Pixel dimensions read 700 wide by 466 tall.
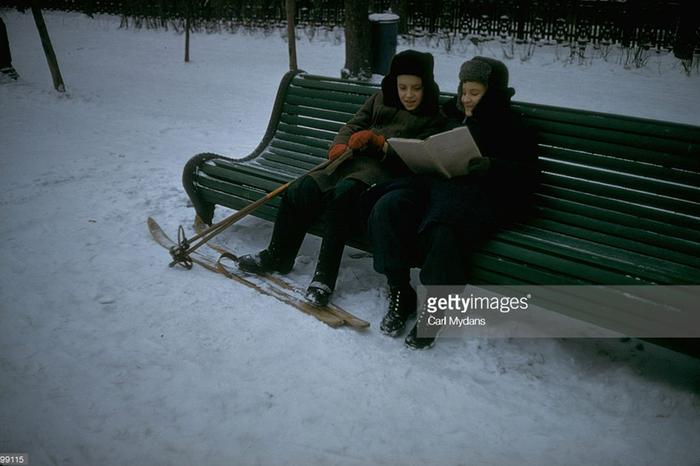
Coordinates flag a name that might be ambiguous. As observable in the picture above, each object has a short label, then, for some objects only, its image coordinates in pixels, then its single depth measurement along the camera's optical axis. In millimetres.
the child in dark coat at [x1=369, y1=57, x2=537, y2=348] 2717
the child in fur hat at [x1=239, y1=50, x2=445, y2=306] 3107
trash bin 8250
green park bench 2436
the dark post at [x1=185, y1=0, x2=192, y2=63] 10609
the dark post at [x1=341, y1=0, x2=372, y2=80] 7906
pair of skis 2965
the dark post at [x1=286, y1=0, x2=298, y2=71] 7104
